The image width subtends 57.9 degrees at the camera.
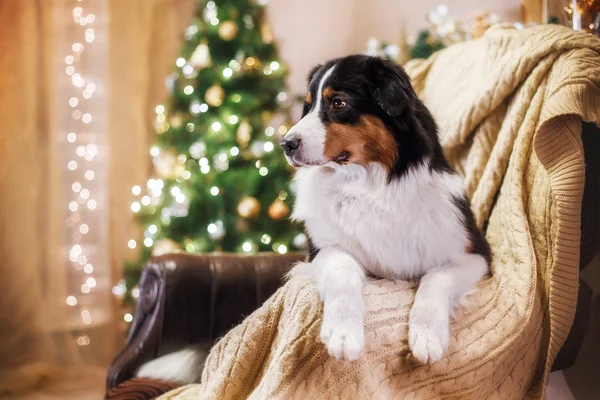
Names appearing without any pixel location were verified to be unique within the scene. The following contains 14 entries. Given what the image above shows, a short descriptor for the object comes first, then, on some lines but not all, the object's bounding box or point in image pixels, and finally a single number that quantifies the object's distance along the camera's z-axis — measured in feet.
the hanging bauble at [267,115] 10.37
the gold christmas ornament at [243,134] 10.13
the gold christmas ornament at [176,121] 10.57
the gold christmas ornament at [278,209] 9.96
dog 4.41
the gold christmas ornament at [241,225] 10.14
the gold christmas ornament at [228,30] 10.12
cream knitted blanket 3.60
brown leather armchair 4.87
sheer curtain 10.11
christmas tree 10.06
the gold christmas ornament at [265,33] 10.50
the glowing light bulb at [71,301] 10.71
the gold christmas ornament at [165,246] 10.23
